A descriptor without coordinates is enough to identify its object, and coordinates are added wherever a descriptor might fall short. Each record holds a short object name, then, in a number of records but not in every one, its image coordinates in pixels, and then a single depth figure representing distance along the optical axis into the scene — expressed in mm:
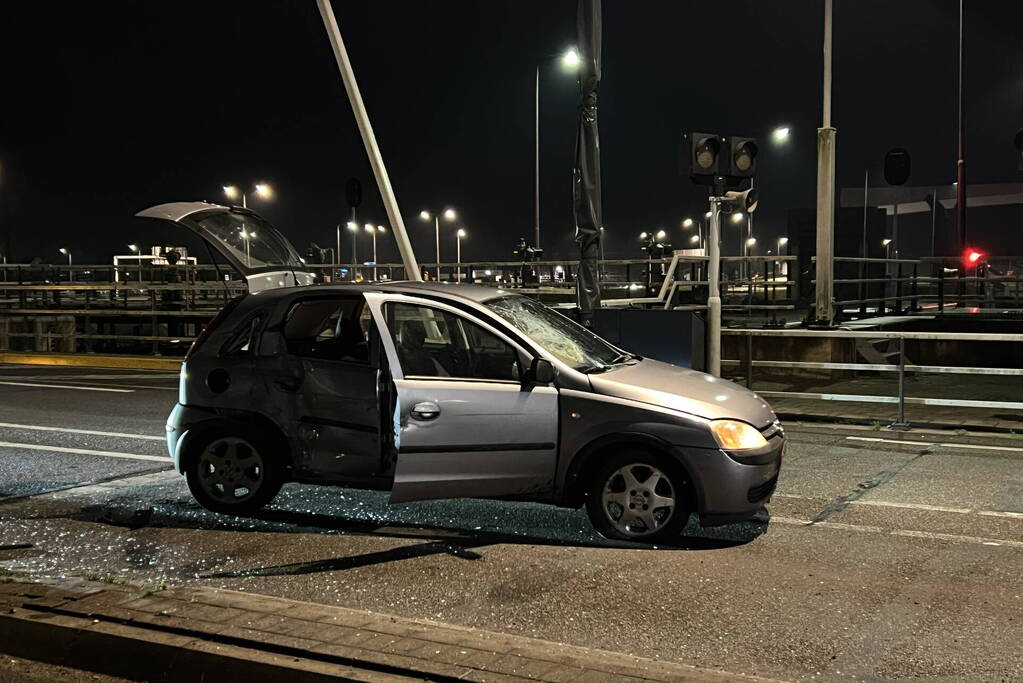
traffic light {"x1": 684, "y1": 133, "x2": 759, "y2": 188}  11469
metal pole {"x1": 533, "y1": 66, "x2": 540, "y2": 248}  31016
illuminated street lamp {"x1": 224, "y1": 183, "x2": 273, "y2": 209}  42219
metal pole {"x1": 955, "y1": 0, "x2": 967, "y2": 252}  38469
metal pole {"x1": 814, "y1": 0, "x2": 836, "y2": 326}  15820
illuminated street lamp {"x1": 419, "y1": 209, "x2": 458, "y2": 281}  55612
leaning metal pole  13523
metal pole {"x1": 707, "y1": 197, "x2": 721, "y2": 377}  11508
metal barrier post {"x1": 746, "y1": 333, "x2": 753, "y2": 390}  12102
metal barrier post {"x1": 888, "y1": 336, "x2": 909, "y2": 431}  10820
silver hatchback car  6133
